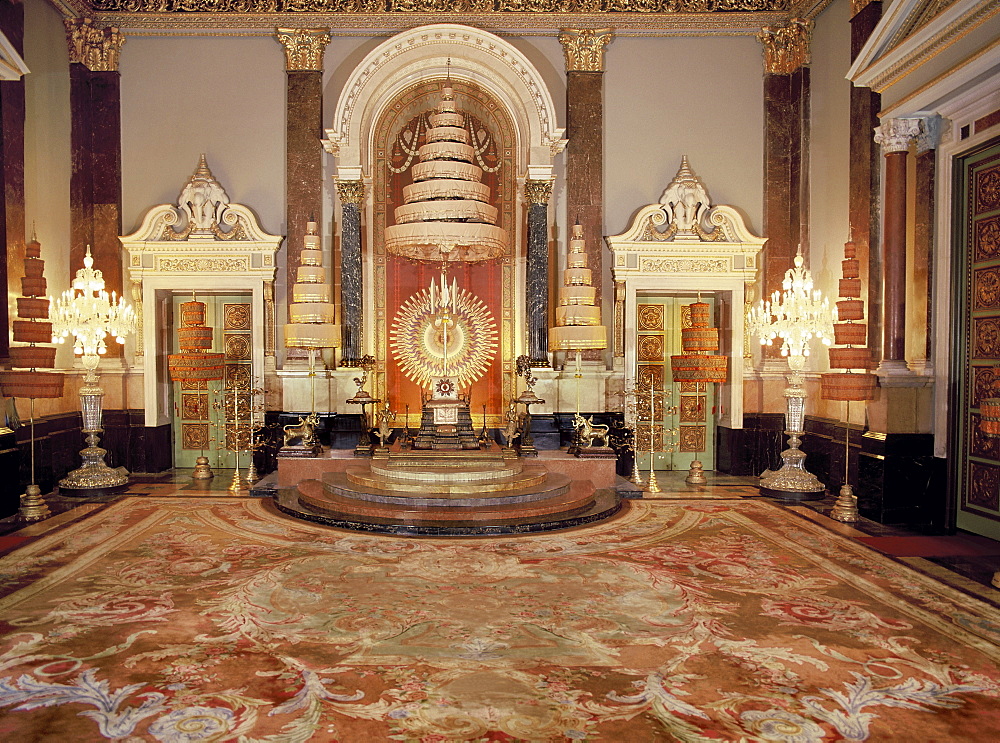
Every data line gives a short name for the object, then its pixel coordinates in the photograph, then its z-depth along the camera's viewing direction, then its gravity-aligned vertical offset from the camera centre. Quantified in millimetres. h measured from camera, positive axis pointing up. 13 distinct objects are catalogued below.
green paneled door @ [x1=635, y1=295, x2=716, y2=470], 8914 -311
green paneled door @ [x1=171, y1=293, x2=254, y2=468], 8938 -266
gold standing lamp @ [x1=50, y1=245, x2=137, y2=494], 7102 +321
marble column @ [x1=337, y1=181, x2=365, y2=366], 8445 +1190
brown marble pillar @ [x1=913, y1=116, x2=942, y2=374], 6113 +1334
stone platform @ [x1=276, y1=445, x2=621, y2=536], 5680 -1103
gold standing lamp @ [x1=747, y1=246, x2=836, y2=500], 7023 +254
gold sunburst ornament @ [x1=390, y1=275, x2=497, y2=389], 7965 +318
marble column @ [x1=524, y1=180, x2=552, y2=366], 8438 +1163
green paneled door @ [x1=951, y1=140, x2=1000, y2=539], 5500 +279
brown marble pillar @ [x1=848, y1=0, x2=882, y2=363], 6848 +1866
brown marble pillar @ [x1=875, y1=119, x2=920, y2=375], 6234 +1104
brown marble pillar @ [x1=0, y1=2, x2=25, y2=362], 6871 +1945
